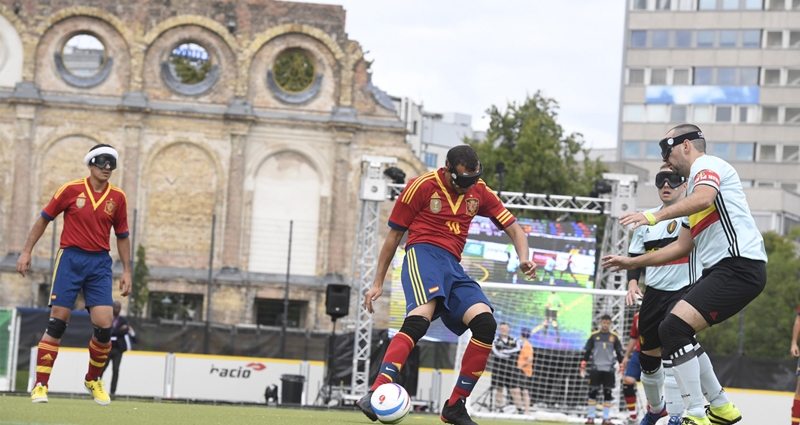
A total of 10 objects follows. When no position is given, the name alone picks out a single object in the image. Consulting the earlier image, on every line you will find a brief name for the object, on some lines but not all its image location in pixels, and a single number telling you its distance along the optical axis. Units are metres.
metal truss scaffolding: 25.34
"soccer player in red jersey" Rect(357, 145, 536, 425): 9.16
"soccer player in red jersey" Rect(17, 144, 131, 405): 11.30
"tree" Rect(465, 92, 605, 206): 47.81
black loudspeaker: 24.36
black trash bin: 24.30
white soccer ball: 8.45
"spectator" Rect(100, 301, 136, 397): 21.81
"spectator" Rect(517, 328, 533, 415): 21.92
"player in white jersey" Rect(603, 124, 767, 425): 8.38
